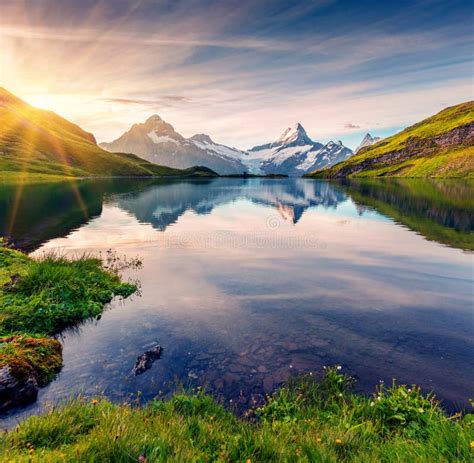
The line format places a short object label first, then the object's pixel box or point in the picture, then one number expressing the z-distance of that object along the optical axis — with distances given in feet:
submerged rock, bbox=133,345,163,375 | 37.11
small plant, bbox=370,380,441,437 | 25.08
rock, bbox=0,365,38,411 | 29.45
